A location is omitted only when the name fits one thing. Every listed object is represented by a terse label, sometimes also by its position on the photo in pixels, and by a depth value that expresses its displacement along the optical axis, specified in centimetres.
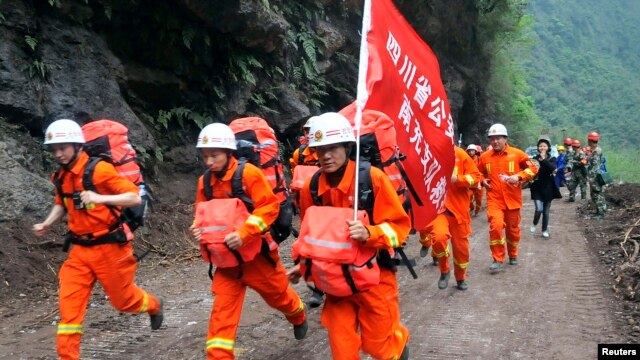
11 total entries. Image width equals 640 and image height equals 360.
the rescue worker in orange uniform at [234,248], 481
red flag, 466
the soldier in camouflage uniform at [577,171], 1811
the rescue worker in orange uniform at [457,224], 813
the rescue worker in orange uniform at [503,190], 937
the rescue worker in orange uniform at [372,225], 423
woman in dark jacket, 1248
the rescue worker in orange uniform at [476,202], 1681
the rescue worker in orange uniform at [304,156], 760
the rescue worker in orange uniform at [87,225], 516
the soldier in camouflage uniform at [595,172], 1463
